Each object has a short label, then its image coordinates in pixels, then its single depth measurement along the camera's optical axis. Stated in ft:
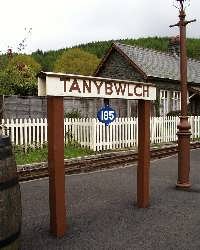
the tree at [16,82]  34.49
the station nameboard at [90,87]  9.65
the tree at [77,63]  146.49
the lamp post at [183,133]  15.56
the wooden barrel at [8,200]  7.73
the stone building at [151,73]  47.80
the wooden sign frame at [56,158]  9.81
